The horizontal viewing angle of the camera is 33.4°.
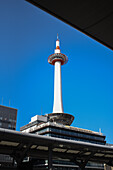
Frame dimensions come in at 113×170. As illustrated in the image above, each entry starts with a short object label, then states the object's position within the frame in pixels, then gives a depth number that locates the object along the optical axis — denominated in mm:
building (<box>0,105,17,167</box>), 84125
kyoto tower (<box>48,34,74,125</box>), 85938
